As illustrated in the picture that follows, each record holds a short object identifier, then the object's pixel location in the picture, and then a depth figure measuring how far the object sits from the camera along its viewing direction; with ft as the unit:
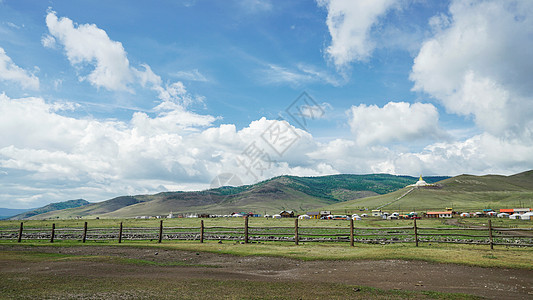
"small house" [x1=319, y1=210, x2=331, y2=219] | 394.48
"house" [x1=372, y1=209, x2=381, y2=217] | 382.20
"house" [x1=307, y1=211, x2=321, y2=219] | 395.63
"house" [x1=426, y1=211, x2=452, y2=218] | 343.18
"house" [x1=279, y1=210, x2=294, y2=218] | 443.04
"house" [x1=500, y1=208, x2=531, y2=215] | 321.05
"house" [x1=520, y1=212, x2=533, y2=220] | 260.42
